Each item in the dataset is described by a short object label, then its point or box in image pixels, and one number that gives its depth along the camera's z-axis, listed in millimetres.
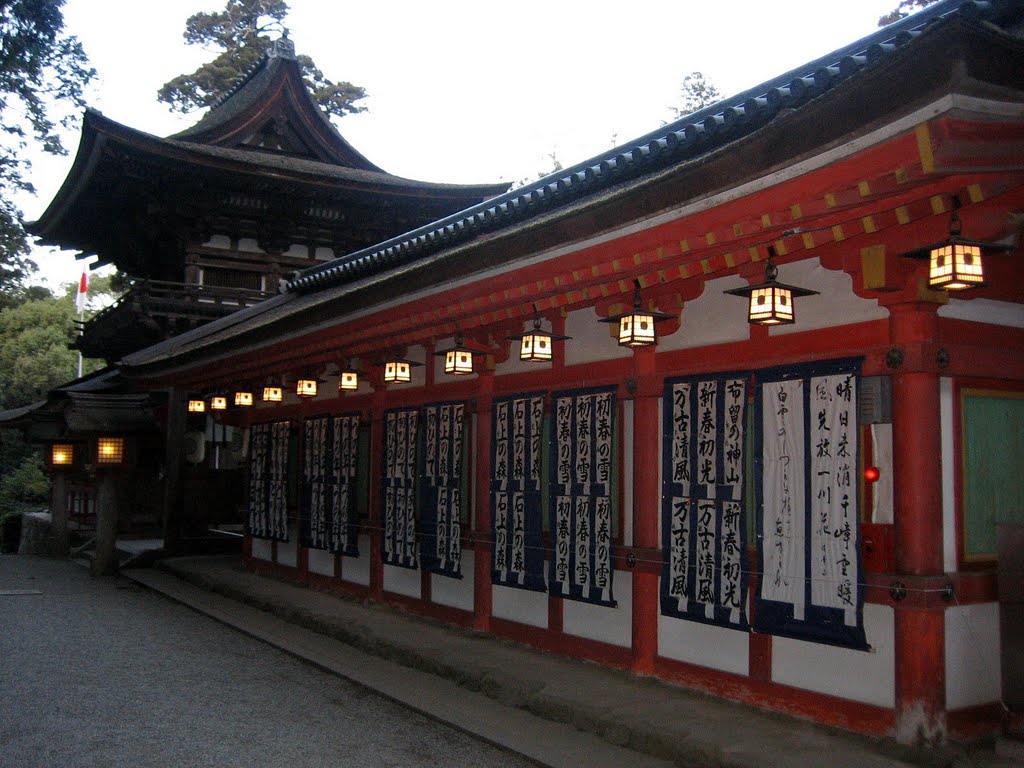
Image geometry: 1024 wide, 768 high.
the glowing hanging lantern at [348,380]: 12828
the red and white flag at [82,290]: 39250
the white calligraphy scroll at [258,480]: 16531
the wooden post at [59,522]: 22359
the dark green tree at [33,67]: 20969
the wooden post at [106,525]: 17703
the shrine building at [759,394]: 5363
